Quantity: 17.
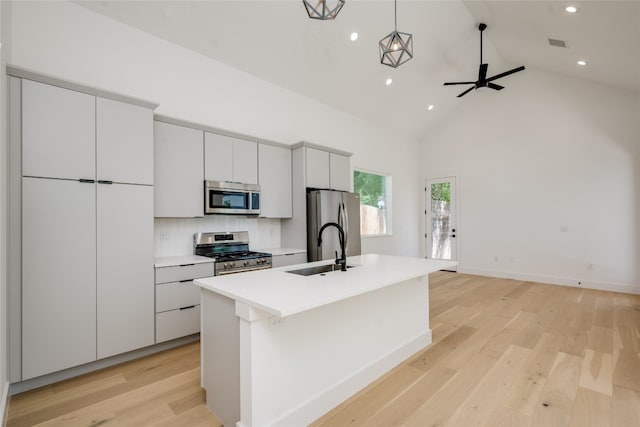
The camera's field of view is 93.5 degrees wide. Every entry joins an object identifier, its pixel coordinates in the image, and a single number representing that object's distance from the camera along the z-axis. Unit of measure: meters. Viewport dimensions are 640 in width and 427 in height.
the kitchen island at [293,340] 1.60
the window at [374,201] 5.99
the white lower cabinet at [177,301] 2.77
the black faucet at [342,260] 2.20
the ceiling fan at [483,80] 4.51
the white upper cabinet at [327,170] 4.26
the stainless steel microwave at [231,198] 3.38
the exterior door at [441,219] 6.87
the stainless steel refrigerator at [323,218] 4.10
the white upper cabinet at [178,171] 3.04
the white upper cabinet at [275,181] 3.96
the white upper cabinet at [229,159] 3.41
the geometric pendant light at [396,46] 2.30
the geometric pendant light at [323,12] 1.68
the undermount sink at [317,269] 2.38
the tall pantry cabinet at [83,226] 2.19
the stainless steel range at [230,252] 3.23
